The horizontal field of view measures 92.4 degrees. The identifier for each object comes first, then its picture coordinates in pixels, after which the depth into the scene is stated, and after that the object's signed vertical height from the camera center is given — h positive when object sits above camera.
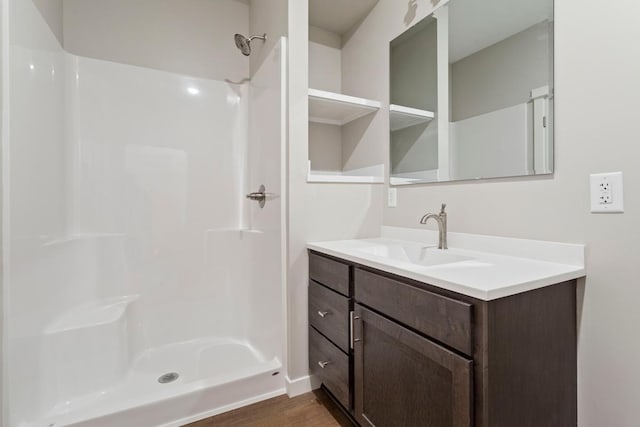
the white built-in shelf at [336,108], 1.80 +0.66
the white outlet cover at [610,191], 0.92 +0.05
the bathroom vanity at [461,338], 0.79 -0.39
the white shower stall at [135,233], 1.27 -0.13
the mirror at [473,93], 1.13 +0.52
